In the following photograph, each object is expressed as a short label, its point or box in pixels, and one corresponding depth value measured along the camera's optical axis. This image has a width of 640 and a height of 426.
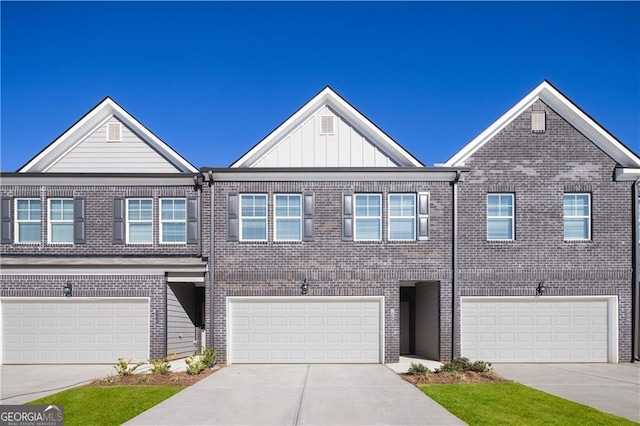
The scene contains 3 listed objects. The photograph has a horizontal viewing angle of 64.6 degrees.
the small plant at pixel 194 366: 13.21
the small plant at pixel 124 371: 12.81
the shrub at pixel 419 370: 12.80
